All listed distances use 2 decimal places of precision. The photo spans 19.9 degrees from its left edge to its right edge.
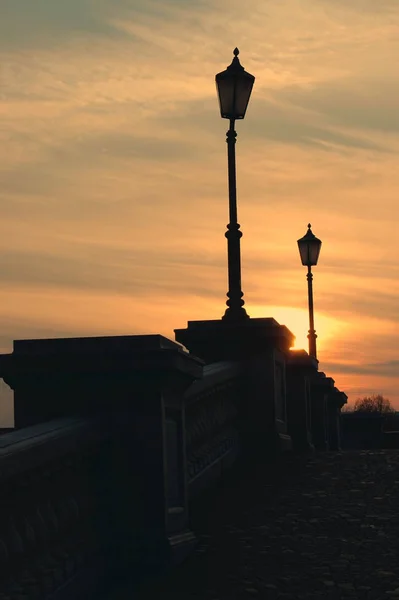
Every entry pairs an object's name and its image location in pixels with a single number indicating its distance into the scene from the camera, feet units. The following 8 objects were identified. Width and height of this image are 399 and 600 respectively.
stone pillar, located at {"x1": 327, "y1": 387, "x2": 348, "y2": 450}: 85.87
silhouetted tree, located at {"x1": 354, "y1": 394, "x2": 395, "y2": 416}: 467.36
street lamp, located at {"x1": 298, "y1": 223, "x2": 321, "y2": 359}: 89.56
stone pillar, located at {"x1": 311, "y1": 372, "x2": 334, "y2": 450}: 73.51
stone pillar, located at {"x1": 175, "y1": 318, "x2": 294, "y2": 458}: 45.62
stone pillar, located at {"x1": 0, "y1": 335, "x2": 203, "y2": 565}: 26.68
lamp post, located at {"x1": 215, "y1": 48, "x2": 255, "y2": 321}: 47.09
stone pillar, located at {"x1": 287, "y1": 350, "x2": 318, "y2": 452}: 55.42
